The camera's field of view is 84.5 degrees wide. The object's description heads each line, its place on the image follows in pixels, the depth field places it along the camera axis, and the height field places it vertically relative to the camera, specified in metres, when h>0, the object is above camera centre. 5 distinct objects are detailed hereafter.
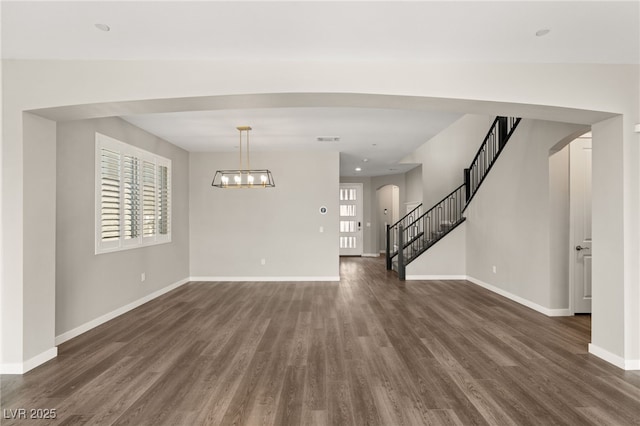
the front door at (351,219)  12.88 -0.19
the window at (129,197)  4.82 +0.27
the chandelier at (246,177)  7.64 +0.83
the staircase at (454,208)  6.91 +0.15
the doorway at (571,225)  5.06 -0.16
